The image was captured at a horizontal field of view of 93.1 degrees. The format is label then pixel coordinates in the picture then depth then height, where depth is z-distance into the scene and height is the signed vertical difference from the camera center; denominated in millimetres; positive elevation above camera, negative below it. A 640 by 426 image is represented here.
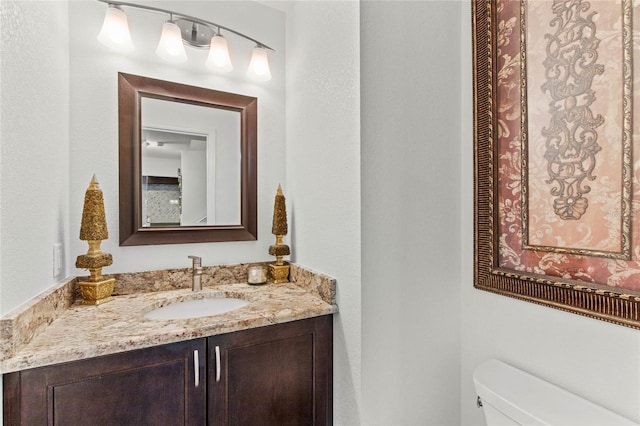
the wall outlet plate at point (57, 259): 1142 -186
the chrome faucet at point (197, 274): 1428 -299
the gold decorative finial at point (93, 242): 1216 -127
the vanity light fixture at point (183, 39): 1314 +820
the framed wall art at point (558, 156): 878 +188
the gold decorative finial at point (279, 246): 1594 -187
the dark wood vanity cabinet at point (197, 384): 833 -553
